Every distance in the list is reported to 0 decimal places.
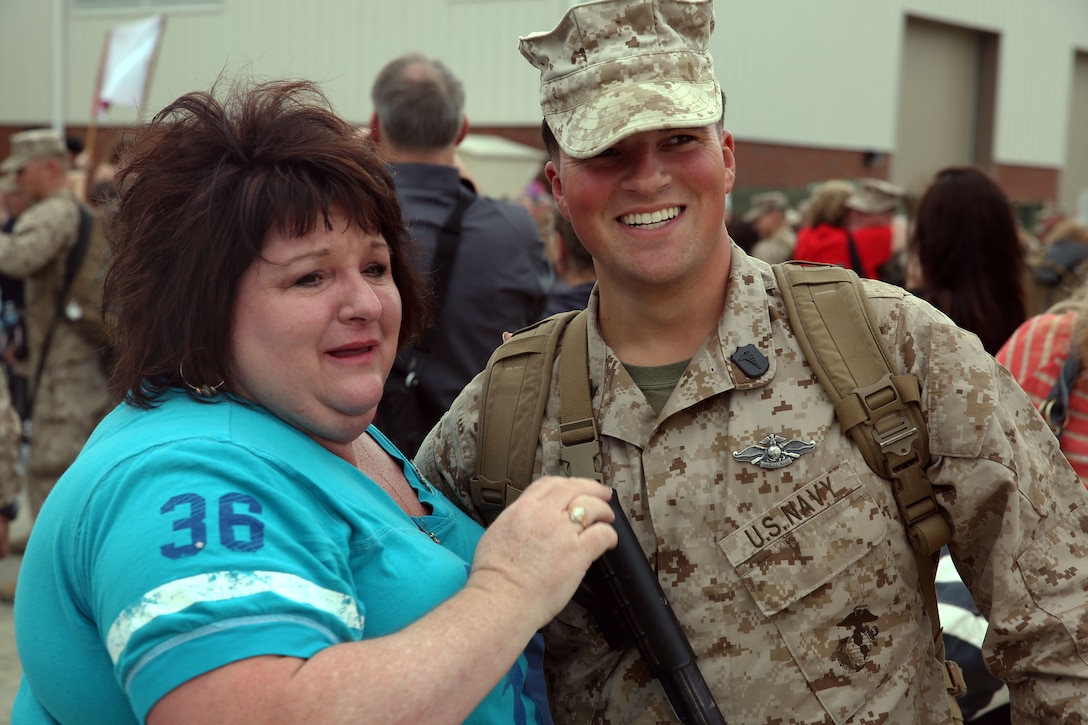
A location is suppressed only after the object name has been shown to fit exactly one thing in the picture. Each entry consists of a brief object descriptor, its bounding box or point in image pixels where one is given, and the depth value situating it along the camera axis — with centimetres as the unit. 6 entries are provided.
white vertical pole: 1856
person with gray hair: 372
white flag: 932
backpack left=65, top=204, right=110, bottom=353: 624
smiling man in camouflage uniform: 188
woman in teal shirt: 134
